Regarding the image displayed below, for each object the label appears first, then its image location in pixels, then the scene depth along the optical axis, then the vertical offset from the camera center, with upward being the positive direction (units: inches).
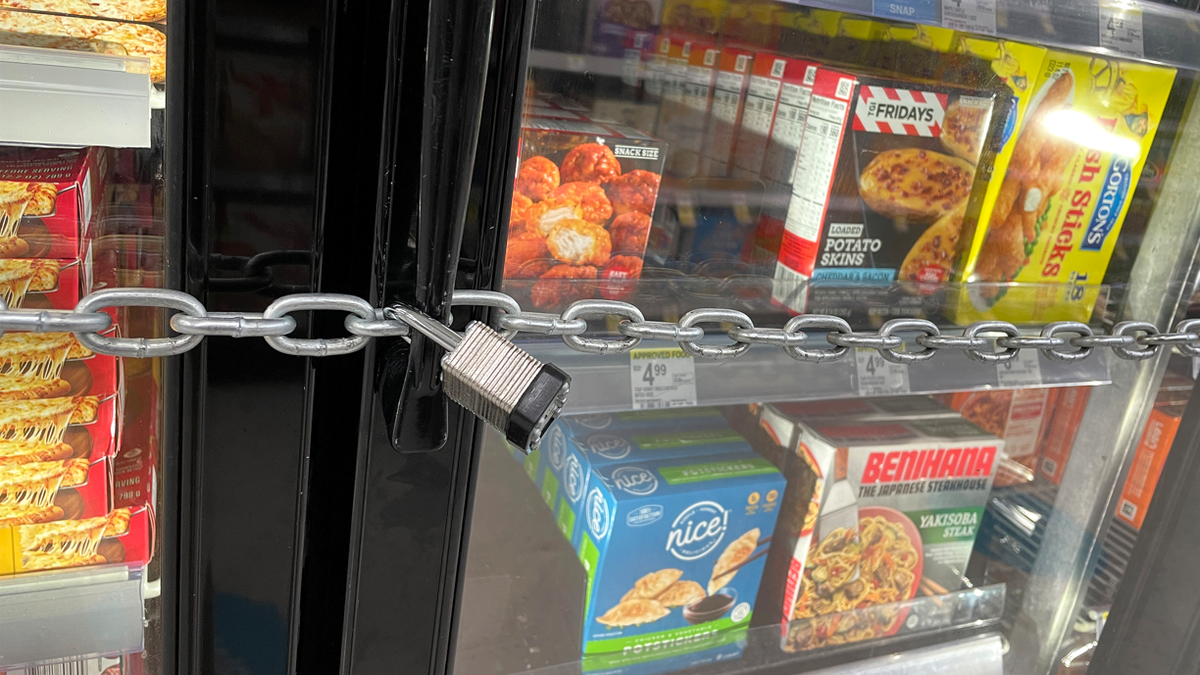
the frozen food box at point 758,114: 44.4 -2.1
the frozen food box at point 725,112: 44.6 -2.2
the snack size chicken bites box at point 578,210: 38.9 -7.5
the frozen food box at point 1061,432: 58.2 -20.2
